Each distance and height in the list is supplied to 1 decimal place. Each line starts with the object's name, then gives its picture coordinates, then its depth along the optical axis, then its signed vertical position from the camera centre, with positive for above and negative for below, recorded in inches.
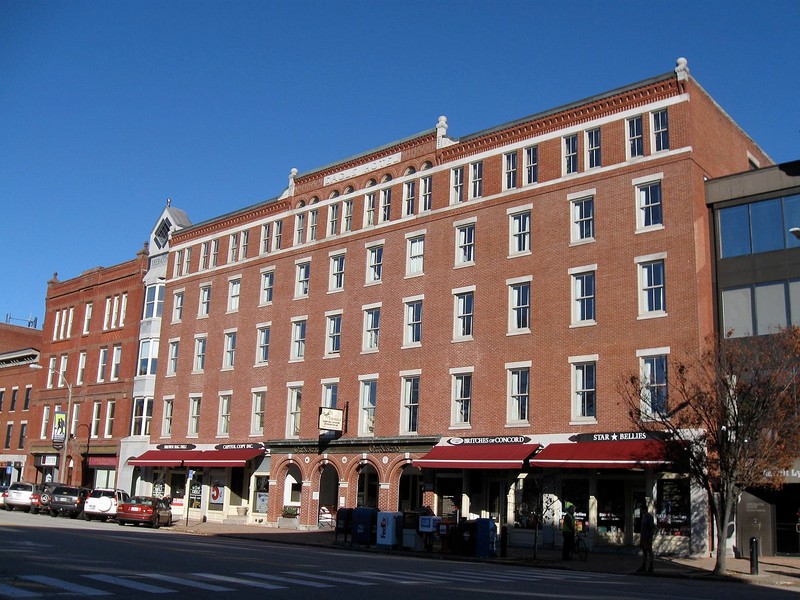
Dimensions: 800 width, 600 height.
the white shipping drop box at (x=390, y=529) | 1163.9 -64.1
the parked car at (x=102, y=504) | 1596.9 -61.1
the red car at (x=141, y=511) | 1525.6 -68.5
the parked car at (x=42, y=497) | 1737.2 -58.9
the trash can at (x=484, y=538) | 1099.3 -66.9
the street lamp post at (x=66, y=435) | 2074.3 +84.6
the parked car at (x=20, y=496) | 1815.9 -58.9
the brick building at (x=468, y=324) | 1220.5 +273.0
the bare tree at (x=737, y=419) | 915.4 +83.7
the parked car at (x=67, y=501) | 1701.5 -61.2
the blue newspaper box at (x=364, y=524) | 1209.4 -60.9
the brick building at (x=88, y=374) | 2124.8 +254.9
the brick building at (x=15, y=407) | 2511.1 +183.1
